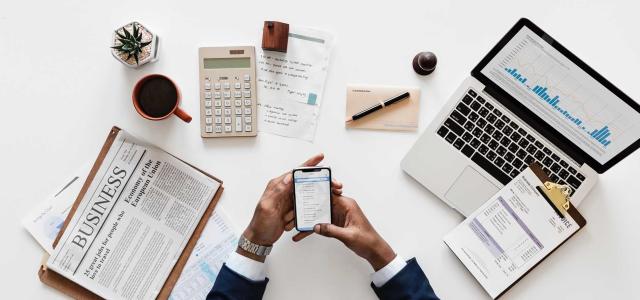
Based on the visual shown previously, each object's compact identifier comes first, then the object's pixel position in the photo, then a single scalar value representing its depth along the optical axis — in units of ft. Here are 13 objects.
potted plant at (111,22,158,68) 3.07
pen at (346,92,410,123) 3.27
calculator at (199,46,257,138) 3.27
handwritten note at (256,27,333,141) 3.31
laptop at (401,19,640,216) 2.88
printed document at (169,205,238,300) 3.29
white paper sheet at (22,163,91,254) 3.27
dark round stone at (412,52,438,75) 3.19
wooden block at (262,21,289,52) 3.21
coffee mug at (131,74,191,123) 3.13
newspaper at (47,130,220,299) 3.24
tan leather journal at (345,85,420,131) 3.30
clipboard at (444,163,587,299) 3.10
